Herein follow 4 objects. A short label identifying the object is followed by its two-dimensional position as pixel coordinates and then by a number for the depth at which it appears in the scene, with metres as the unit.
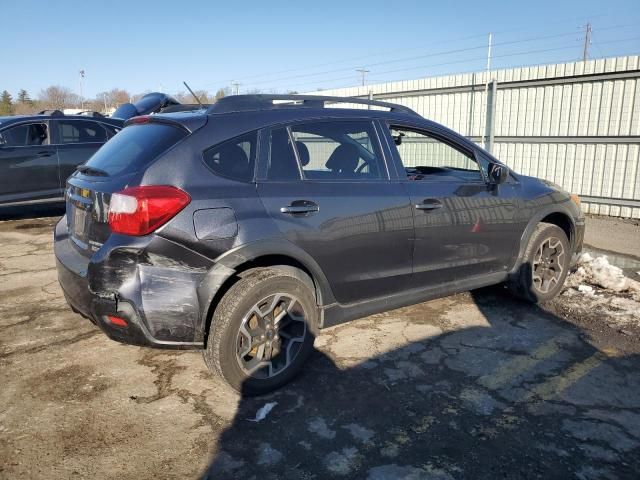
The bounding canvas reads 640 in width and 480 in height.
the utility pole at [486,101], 10.34
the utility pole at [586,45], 43.81
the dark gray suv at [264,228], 2.75
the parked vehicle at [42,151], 7.86
